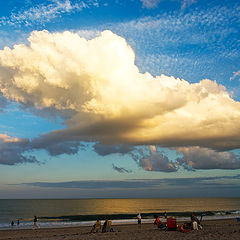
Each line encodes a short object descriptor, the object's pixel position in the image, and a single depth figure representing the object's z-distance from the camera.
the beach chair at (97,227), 26.27
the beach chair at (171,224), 23.25
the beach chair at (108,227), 25.42
